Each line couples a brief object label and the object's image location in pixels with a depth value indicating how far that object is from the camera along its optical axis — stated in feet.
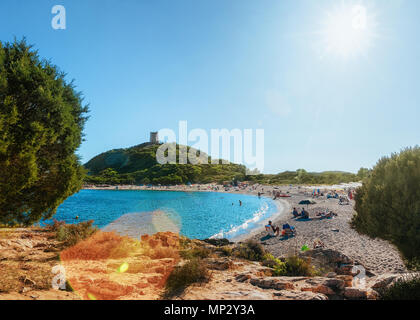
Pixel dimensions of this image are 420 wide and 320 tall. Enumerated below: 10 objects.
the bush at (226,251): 43.61
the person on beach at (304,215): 105.91
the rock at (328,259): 36.22
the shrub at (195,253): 36.66
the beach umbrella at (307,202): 157.71
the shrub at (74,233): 40.22
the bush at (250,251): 42.83
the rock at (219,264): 31.89
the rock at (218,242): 56.58
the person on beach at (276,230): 77.10
